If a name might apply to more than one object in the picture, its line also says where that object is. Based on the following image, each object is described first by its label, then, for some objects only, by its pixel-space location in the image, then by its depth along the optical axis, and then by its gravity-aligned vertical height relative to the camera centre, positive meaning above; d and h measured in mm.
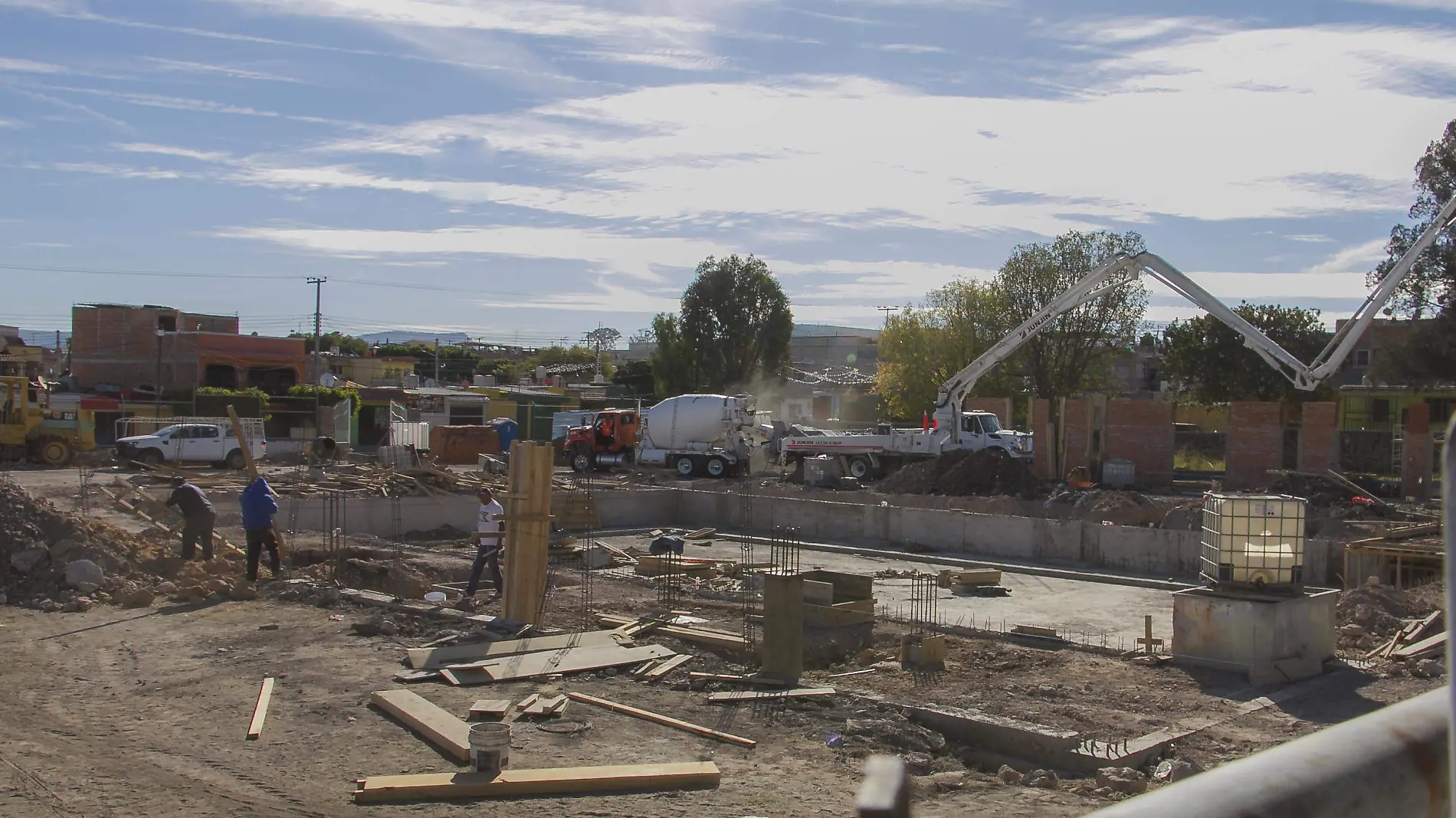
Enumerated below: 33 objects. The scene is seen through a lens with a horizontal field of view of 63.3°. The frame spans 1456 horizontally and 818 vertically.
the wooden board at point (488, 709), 9266 -2666
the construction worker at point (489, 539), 15117 -2171
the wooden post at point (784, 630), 10906 -2293
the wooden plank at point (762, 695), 10219 -2739
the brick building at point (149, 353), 55938 +260
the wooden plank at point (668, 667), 10961 -2742
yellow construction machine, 35031 -2267
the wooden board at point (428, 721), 8336 -2645
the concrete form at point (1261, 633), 11766 -2346
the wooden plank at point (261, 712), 8570 -2699
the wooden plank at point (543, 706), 9375 -2670
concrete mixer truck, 38500 -1938
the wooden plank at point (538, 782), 7398 -2635
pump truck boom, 32000 -1113
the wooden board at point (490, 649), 10914 -2694
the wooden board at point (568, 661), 10695 -2708
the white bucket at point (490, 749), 7699 -2478
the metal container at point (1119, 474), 36219 -2364
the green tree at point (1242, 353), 50438 +2098
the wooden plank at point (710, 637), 12266 -2736
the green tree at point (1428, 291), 41156 +4162
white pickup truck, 34875 -2617
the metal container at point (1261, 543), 12094 -1444
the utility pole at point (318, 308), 62344 +3220
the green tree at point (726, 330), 68438 +2977
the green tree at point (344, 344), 94062 +1744
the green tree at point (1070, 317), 49719 +3316
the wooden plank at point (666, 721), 8961 -2725
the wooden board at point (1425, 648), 12117 -2468
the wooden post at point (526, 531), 12633 -1706
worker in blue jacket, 15133 -2012
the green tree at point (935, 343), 53344 +2180
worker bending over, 15812 -2113
